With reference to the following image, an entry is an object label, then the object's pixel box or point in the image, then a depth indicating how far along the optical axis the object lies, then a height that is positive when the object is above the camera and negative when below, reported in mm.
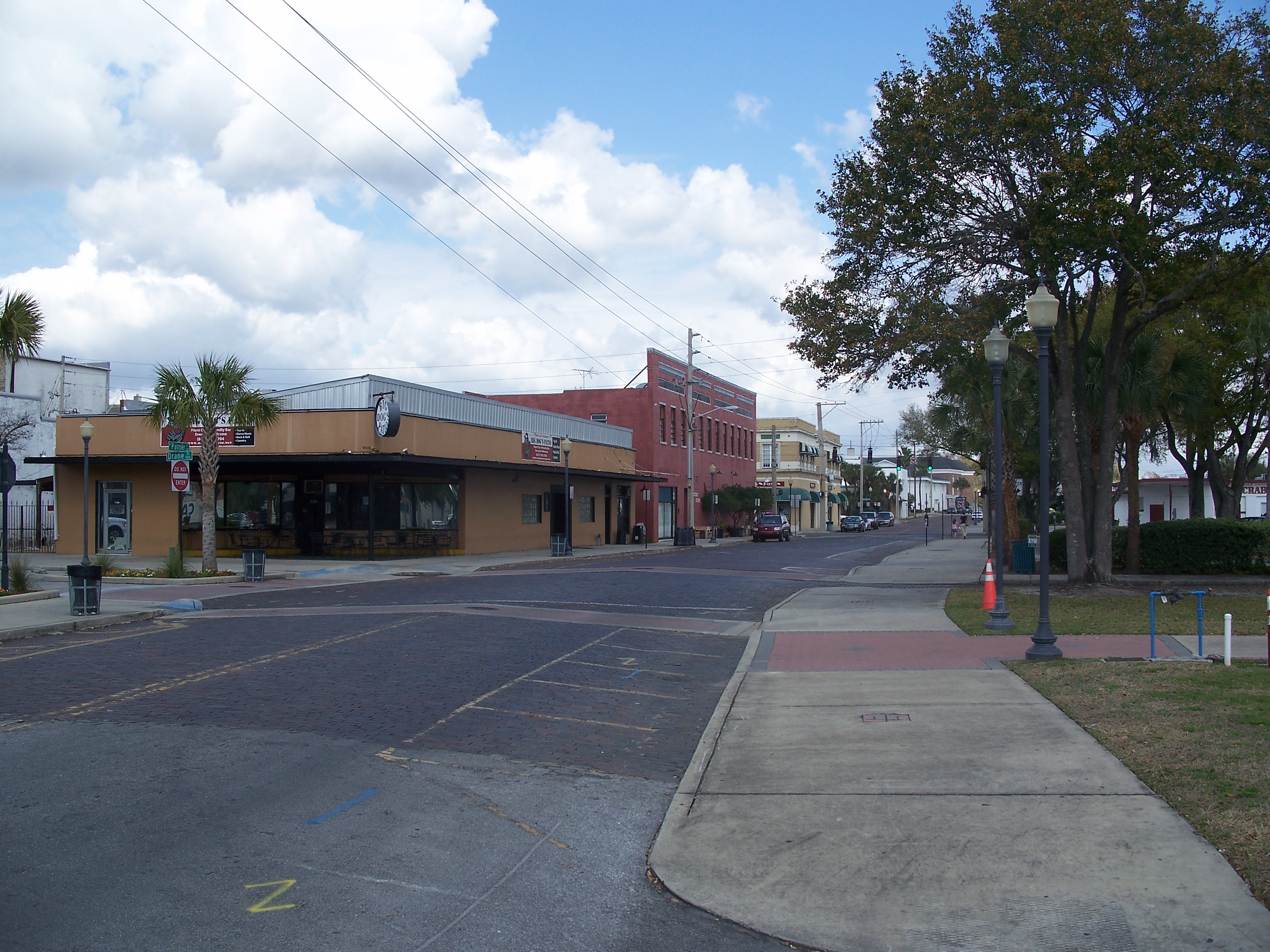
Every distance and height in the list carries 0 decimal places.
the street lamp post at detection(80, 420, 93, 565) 23438 +1941
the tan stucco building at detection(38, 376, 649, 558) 32469 +1017
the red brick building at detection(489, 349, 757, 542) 53250 +4568
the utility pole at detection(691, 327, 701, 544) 50031 +3466
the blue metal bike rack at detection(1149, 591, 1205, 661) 11625 -1422
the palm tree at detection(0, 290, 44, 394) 19031 +3566
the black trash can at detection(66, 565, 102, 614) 16953 -1251
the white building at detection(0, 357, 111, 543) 40281 +5328
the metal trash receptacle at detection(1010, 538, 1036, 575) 26656 -1506
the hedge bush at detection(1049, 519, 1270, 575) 25266 -1236
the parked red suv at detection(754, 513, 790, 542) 57469 -1318
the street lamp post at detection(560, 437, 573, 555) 37500 +42
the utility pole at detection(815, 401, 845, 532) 76938 +1877
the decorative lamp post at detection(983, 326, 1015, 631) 15001 +1393
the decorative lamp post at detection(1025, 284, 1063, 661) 11930 +883
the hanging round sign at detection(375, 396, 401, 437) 30375 +2785
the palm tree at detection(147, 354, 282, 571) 24922 +2705
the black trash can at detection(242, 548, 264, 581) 25250 -1332
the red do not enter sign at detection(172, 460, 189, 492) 25469 +923
